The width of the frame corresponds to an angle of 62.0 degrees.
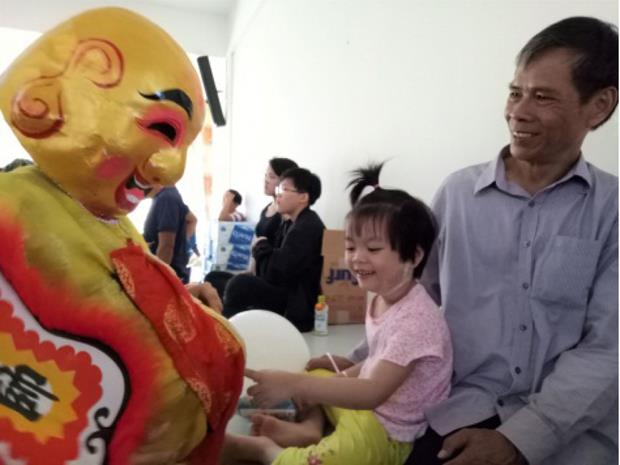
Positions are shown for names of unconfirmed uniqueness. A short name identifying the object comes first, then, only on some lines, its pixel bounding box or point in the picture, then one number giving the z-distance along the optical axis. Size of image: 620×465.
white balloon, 1.32
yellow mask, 0.65
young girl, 0.95
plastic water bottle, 2.14
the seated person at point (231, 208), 3.81
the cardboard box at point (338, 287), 2.23
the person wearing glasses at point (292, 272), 2.15
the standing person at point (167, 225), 2.51
